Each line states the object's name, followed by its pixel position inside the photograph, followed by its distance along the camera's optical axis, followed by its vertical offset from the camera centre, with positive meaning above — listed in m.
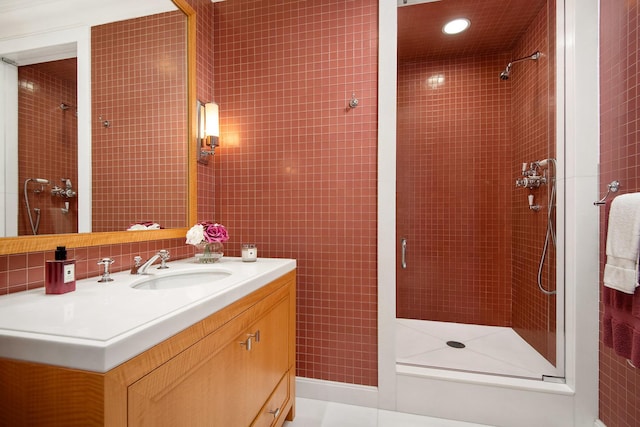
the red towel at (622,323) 1.03 -0.42
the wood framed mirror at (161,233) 0.90 -0.08
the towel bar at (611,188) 1.30 +0.11
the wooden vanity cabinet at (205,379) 0.53 -0.40
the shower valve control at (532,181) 1.83 +0.21
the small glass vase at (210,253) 1.46 -0.21
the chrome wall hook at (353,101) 1.67 +0.64
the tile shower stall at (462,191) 2.29 +0.18
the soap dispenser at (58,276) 0.84 -0.19
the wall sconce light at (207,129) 1.71 +0.50
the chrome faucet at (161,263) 1.17 -0.21
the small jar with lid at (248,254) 1.48 -0.21
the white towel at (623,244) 1.06 -0.12
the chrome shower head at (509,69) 1.95 +1.07
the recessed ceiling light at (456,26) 2.04 +1.34
